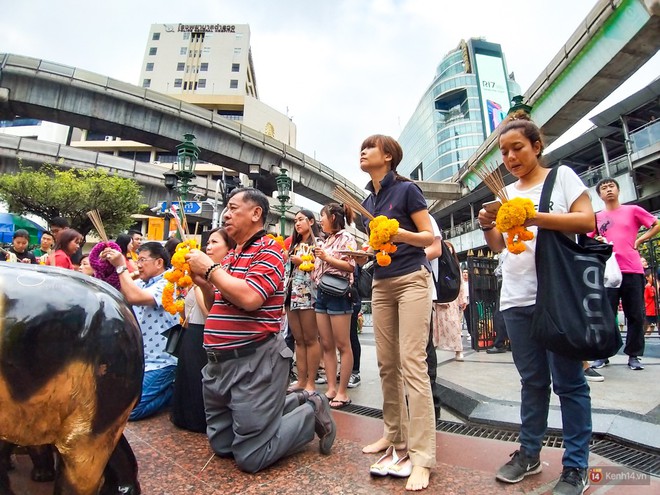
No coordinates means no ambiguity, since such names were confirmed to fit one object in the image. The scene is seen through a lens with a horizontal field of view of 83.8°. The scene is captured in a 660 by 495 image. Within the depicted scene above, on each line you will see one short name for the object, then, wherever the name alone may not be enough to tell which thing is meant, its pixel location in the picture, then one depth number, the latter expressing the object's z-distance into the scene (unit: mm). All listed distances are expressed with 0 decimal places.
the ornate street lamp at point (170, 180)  10390
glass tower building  60562
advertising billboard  60562
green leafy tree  17422
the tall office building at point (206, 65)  47469
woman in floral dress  3678
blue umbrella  16047
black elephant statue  1256
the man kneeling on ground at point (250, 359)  2115
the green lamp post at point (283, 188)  11328
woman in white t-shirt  1753
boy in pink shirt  3863
